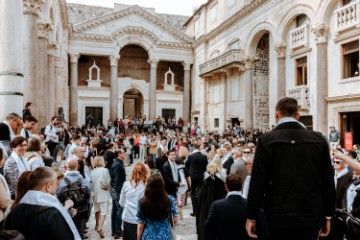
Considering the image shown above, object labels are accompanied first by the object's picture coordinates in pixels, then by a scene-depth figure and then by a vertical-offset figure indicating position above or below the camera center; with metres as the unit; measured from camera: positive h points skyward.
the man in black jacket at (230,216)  3.91 -1.07
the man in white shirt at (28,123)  7.17 +0.04
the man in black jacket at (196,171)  8.81 -1.20
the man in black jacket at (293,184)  2.97 -0.53
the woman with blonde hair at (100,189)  7.29 -1.39
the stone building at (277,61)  16.81 +4.19
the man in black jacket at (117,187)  7.13 -1.39
